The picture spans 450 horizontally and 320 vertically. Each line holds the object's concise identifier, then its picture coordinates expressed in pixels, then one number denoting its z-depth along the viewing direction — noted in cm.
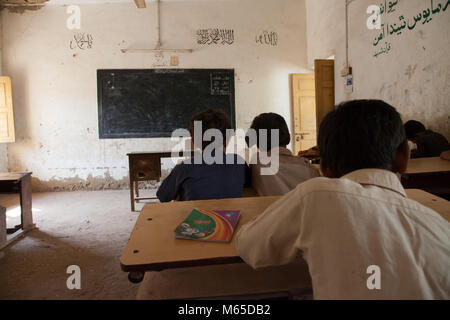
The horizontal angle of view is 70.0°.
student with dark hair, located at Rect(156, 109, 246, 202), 153
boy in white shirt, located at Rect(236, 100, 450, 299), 58
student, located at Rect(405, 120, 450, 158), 264
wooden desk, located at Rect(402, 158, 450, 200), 197
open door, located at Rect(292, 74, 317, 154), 527
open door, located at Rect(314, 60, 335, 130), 457
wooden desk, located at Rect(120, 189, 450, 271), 85
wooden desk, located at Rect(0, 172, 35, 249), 302
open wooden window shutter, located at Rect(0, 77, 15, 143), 471
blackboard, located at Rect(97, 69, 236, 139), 516
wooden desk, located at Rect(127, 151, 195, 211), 394
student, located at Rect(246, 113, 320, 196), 160
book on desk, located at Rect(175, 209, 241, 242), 98
